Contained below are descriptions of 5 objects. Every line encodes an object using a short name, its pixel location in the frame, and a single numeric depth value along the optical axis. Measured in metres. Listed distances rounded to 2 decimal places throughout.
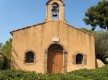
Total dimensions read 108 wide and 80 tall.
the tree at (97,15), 13.23
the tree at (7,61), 8.81
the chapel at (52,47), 8.80
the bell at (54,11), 9.13
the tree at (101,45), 12.15
